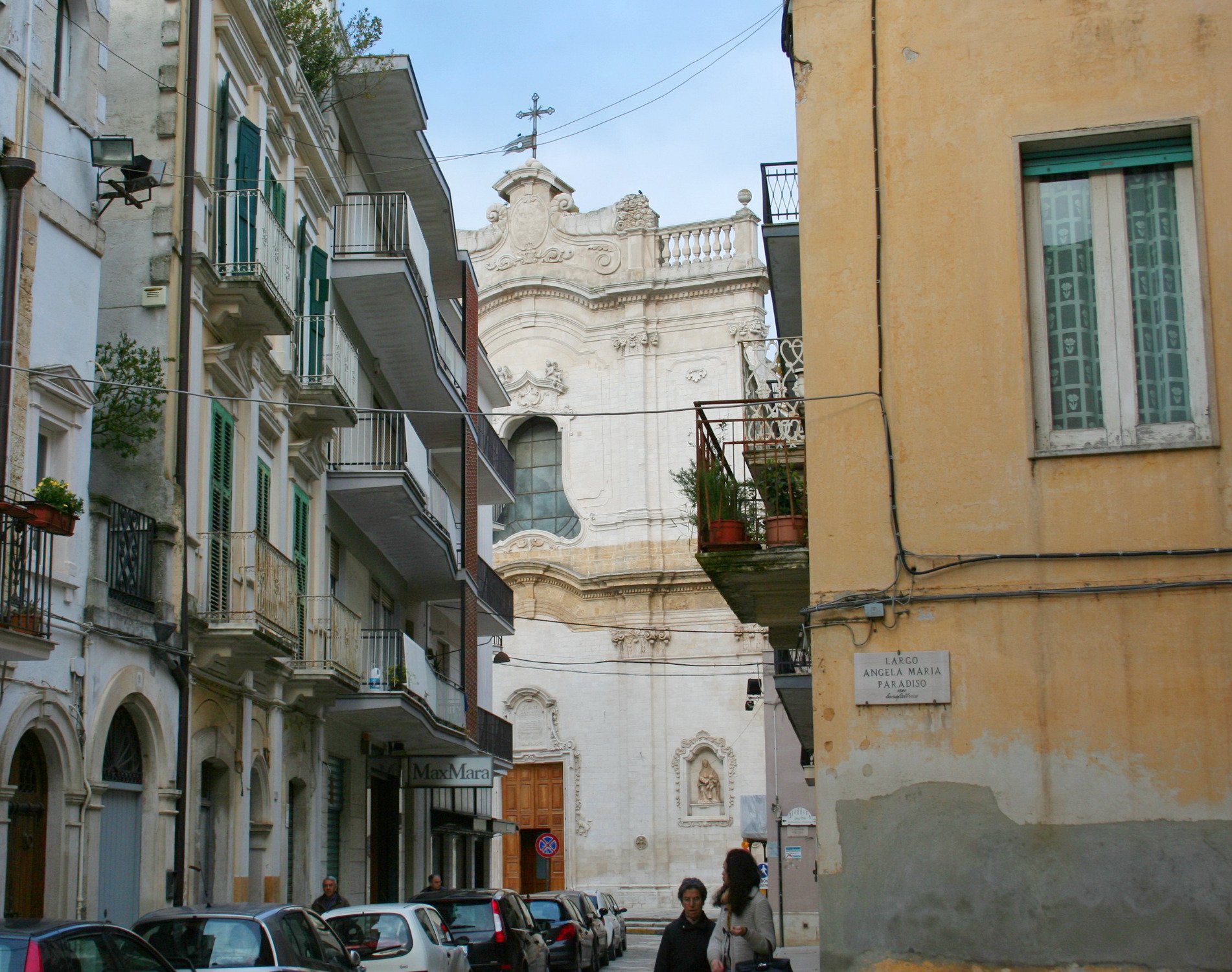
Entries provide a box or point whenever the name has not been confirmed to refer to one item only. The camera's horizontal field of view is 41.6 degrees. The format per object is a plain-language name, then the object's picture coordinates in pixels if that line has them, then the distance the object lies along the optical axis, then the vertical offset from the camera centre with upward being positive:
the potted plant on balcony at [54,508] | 10.84 +1.86
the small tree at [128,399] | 14.05 +3.36
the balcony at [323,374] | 18.78 +4.84
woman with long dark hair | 8.13 -0.72
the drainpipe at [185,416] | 14.38 +3.28
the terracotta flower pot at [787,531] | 10.99 +1.65
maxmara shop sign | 24.48 +0.14
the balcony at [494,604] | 28.55 +3.17
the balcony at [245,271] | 15.70 +4.98
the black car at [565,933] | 23.23 -2.20
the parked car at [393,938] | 13.58 -1.30
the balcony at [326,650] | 17.80 +1.52
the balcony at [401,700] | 19.91 +1.05
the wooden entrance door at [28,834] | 11.64 -0.33
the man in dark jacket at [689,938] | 8.58 -0.83
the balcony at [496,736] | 27.98 +0.80
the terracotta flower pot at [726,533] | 11.08 +1.66
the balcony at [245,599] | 15.02 +1.77
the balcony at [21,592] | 10.46 +1.30
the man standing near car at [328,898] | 17.05 -1.19
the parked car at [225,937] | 10.57 -0.99
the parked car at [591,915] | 27.16 -2.25
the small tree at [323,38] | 20.08 +9.38
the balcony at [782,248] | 15.02 +4.93
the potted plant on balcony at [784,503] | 10.99 +1.97
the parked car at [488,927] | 16.92 -1.53
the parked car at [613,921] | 30.30 -2.69
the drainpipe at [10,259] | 11.62 +3.80
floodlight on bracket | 13.25 +5.11
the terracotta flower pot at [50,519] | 10.82 +1.78
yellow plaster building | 8.27 +1.62
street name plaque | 8.62 +0.52
